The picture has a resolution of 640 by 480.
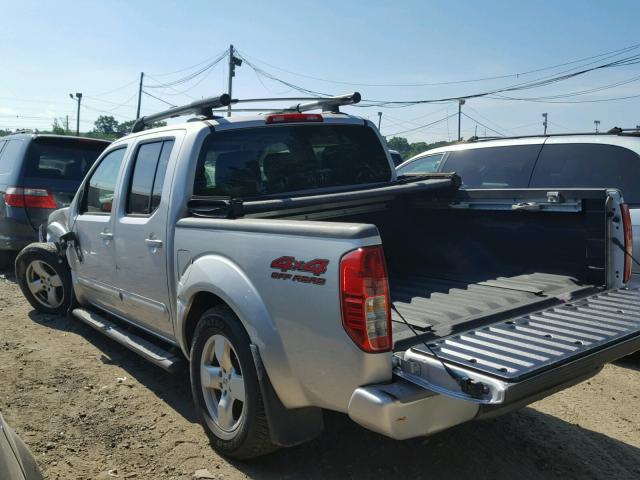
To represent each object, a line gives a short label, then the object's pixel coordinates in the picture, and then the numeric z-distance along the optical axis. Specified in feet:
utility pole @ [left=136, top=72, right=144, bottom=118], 159.20
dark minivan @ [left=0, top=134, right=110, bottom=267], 26.71
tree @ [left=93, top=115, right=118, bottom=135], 247.74
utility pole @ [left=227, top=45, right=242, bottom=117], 103.65
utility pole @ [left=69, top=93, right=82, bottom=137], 190.39
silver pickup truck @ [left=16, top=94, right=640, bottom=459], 8.32
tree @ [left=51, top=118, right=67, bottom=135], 194.42
